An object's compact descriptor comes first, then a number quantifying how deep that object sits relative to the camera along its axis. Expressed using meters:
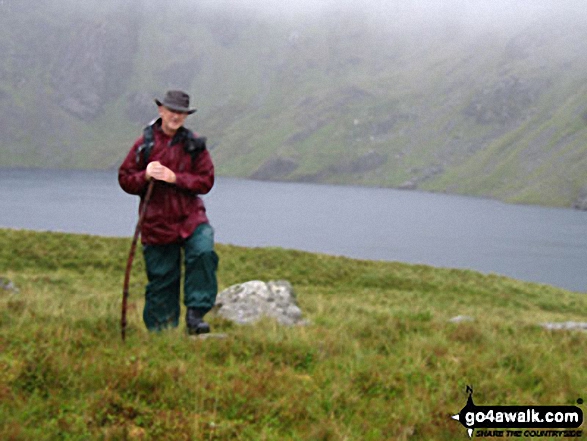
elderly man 7.65
